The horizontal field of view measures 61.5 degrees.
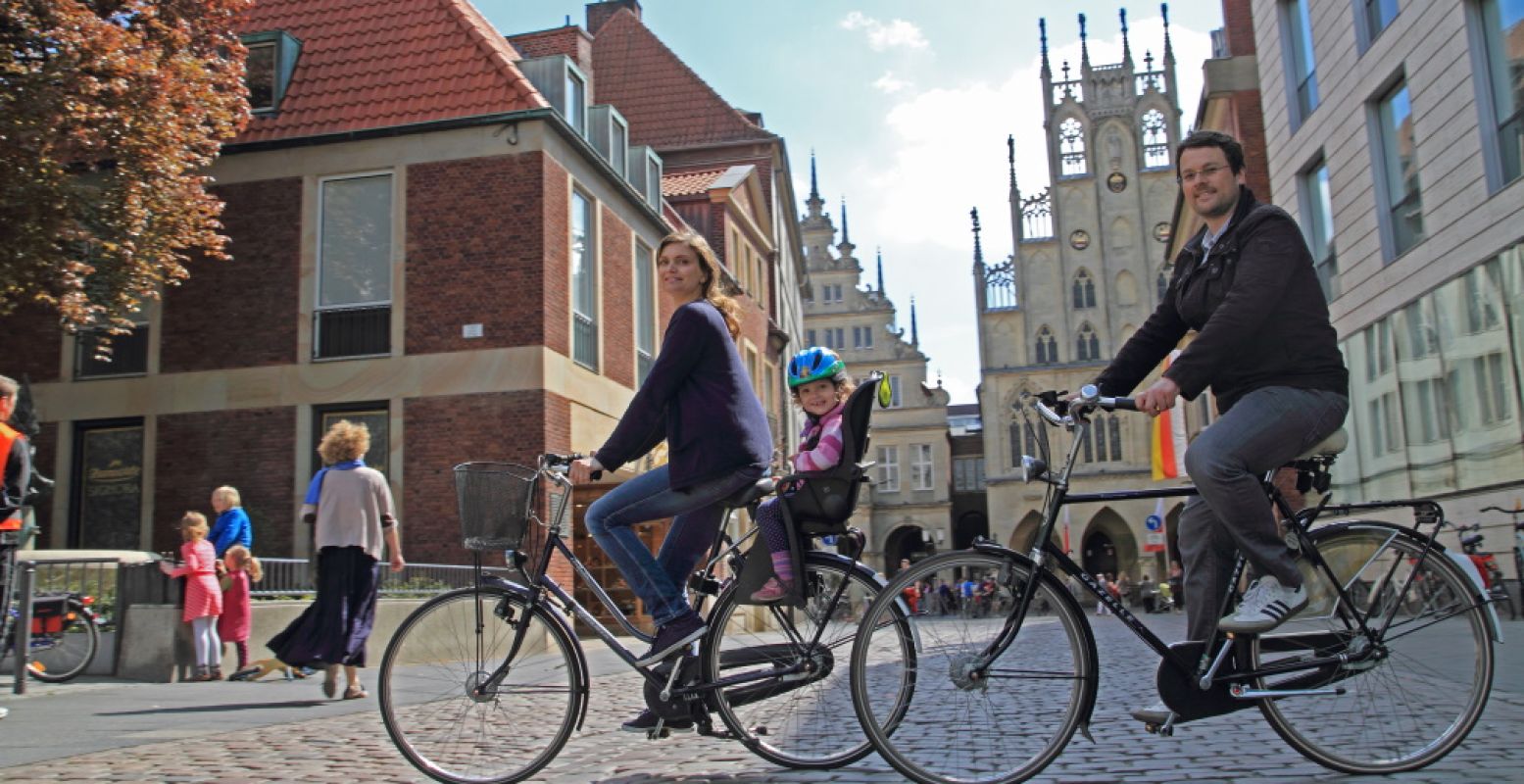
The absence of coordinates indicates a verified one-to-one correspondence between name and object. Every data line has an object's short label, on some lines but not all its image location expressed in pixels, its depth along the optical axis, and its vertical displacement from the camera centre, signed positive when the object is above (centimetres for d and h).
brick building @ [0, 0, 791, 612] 1645 +322
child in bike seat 436 +49
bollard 839 -31
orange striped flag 3139 +257
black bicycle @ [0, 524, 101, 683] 966 -43
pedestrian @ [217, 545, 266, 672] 1039 -25
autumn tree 1166 +419
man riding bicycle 397 +53
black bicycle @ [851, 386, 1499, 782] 394 -37
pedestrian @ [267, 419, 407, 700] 784 +8
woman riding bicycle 448 +36
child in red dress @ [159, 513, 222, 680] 993 -16
